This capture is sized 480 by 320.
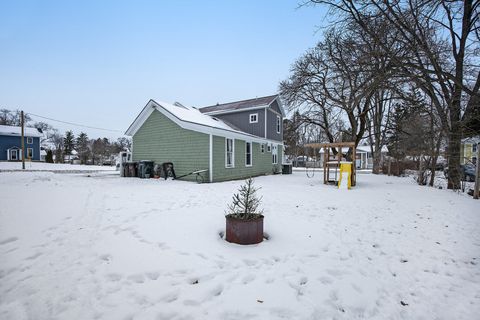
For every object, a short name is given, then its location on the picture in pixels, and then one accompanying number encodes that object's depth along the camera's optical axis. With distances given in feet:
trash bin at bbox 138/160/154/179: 43.24
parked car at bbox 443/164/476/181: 50.31
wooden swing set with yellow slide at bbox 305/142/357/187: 37.60
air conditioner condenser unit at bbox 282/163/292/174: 64.49
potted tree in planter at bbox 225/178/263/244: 11.57
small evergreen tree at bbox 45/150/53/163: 116.06
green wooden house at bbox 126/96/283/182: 38.96
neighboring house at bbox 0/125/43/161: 104.78
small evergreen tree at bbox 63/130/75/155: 176.04
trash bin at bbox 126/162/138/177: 45.57
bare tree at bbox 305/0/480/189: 19.66
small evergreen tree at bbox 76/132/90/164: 175.63
